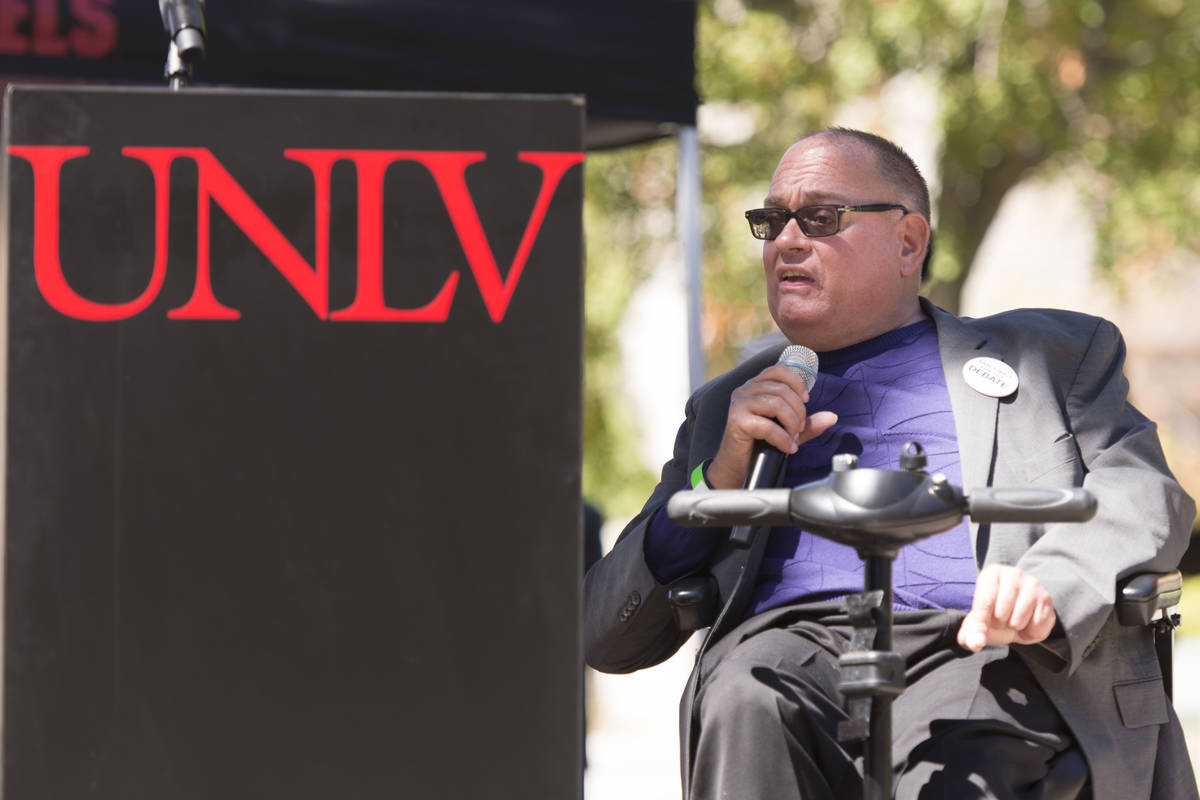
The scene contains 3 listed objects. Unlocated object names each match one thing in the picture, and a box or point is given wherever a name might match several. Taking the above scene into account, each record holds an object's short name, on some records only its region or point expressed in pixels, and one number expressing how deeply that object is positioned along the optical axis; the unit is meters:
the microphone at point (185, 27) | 4.43
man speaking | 4.36
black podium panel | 3.13
